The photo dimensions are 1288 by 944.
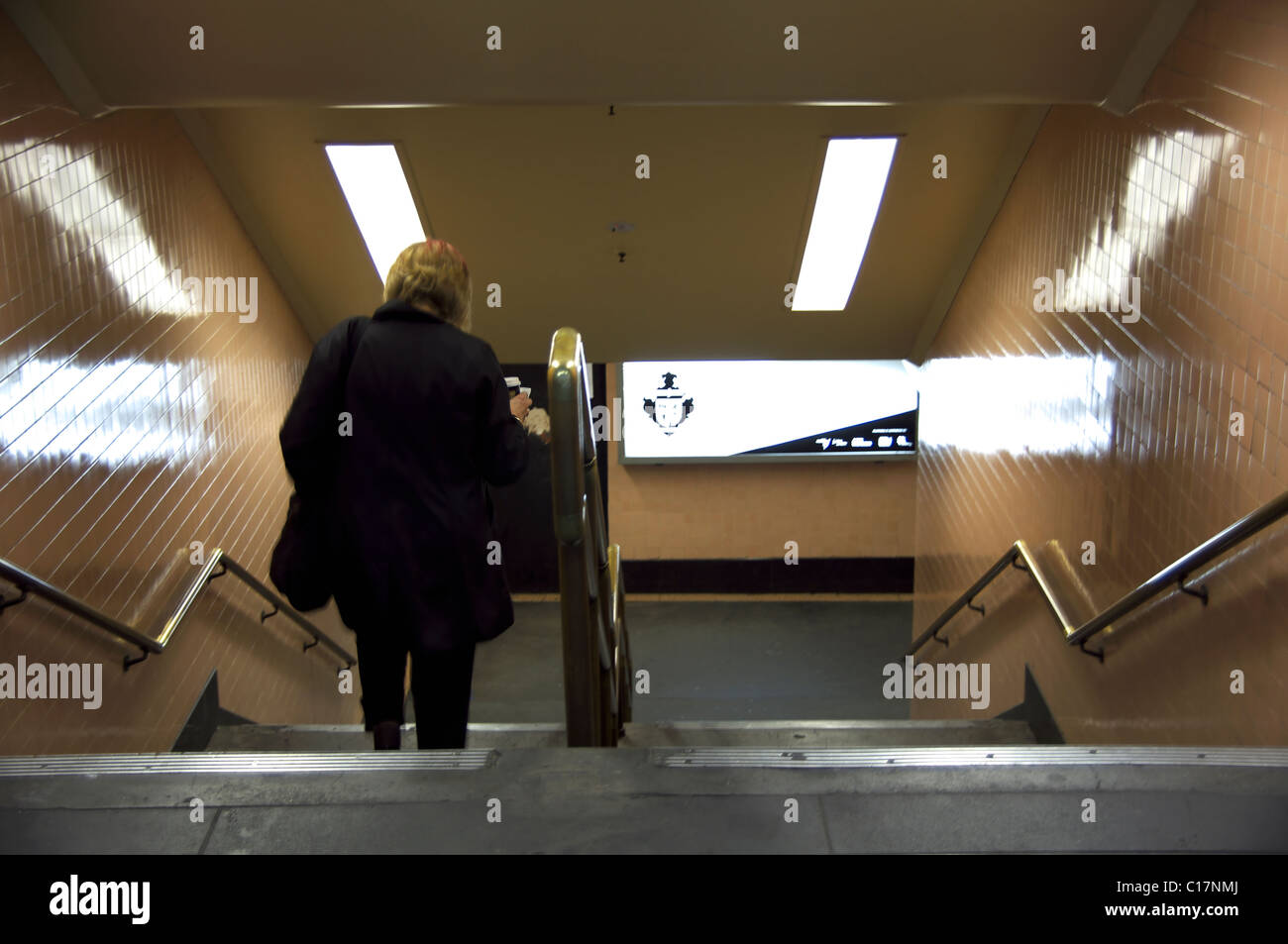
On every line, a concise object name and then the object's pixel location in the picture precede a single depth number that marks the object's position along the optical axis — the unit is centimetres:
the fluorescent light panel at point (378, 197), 510
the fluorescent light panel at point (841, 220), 517
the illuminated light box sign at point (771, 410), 961
